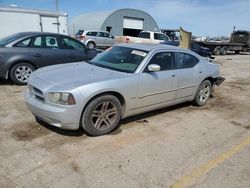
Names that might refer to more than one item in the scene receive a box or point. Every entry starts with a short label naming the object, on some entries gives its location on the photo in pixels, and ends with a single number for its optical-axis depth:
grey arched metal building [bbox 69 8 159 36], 26.03
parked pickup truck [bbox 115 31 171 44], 15.29
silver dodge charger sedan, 3.05
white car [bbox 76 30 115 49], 17.45
